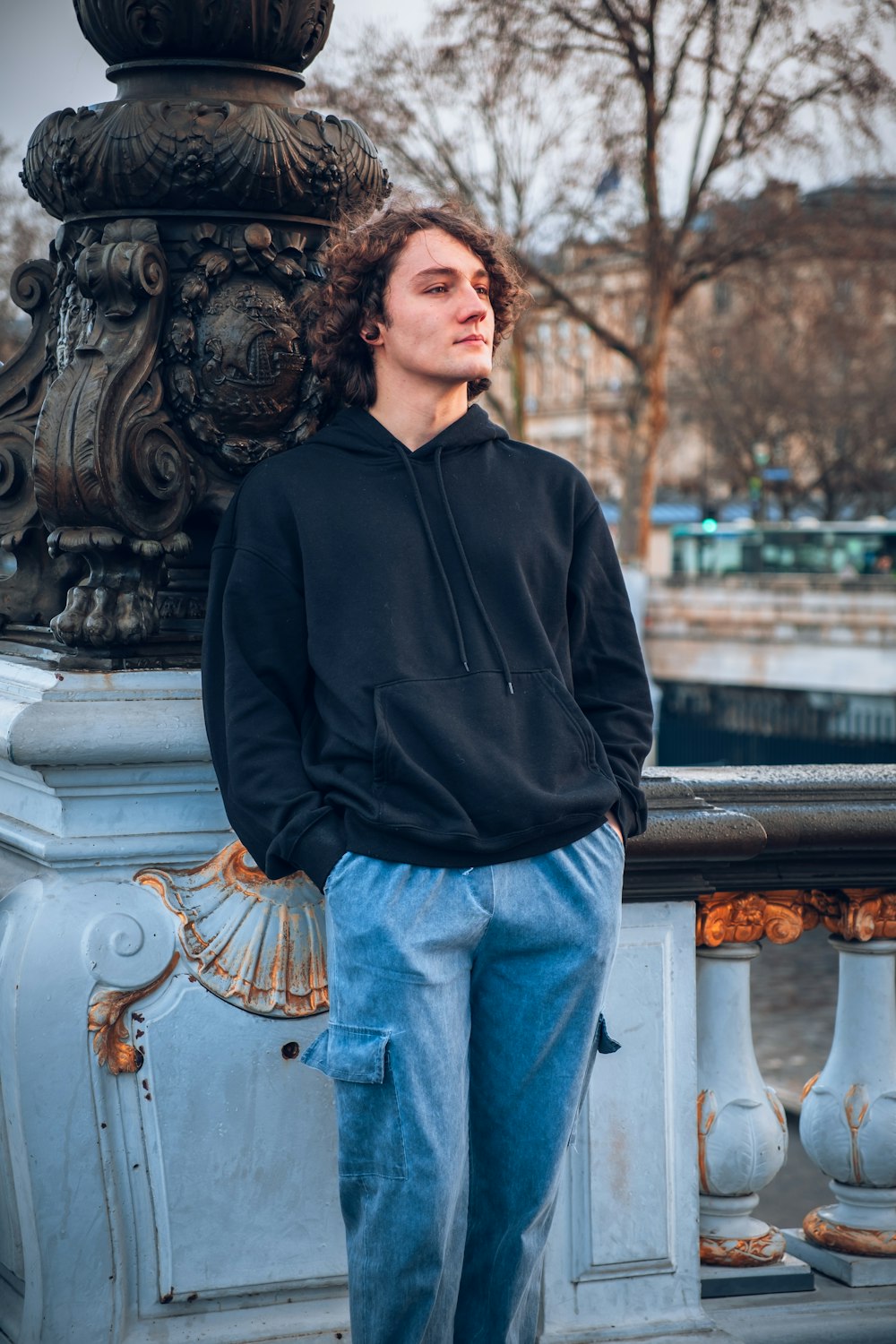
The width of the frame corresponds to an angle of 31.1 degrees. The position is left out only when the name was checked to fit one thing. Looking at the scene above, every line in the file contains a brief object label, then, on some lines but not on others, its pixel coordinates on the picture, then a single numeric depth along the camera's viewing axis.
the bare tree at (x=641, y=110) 21.78
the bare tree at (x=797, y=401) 45.12
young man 2.28
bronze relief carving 2.64
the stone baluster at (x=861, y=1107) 3.18
